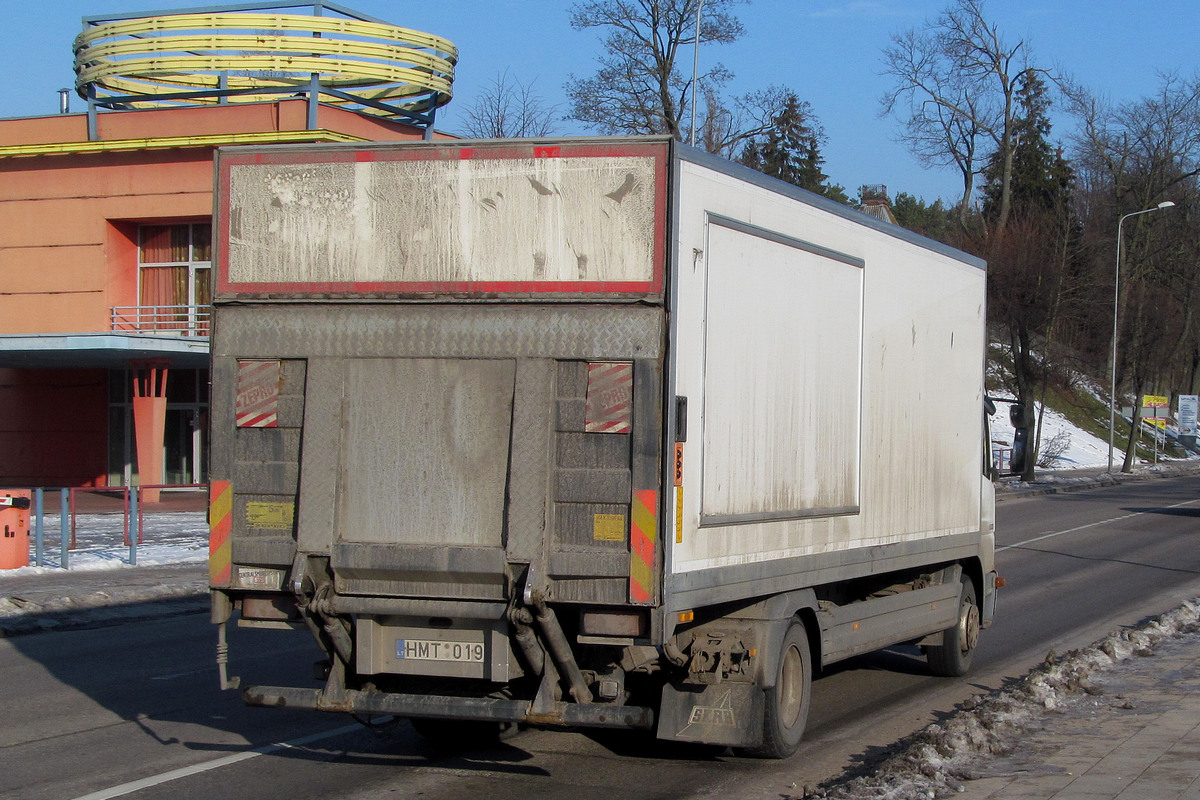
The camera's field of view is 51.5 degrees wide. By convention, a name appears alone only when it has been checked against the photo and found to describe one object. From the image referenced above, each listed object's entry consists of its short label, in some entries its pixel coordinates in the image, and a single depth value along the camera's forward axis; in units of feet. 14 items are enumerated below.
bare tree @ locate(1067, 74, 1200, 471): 167.43
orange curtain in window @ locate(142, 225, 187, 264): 108.58
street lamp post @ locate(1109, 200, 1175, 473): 150.92
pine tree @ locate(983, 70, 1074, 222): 165.07
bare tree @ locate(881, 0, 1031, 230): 162.09
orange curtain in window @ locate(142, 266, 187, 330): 108.88
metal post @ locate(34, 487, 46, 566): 55.52
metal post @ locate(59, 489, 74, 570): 55.06
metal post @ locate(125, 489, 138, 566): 56.75
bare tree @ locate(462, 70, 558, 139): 151.01
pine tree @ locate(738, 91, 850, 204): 219.20
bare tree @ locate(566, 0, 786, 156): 140.77
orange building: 102.06
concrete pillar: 96.12
